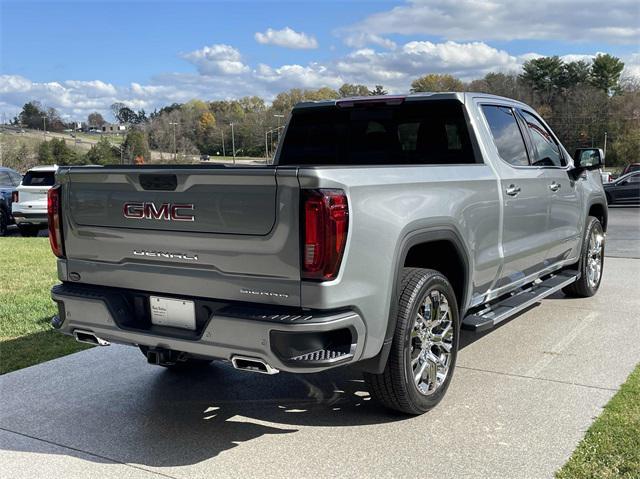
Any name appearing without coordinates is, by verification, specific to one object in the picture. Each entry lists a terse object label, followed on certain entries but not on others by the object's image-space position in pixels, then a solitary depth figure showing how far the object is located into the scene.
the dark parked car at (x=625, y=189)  24.33
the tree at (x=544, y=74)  102.31
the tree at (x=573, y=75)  104.56
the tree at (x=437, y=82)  91.96
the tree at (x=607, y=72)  108.88
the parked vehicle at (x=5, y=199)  16.61
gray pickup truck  3.16
